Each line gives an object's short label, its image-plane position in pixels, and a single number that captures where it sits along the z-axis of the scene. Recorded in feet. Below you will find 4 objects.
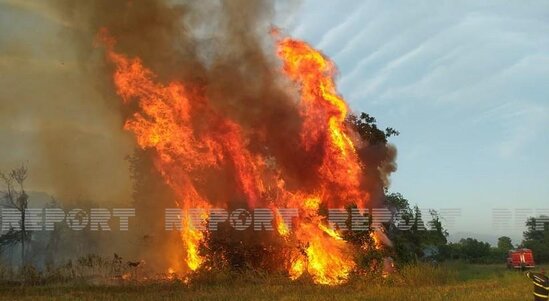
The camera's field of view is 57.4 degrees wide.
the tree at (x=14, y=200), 125.80
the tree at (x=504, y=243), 209.26
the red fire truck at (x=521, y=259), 128.77
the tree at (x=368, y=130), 96.32
